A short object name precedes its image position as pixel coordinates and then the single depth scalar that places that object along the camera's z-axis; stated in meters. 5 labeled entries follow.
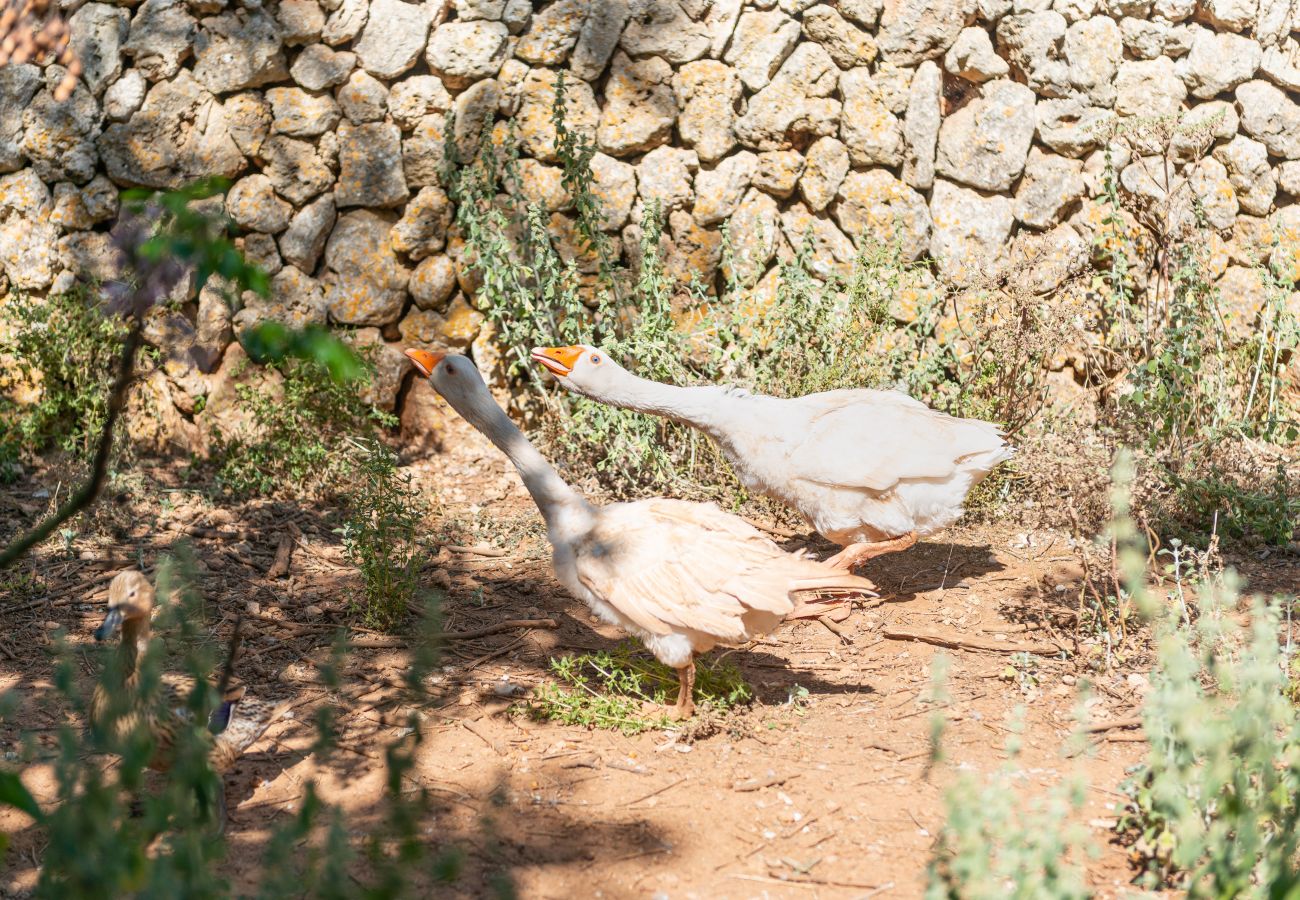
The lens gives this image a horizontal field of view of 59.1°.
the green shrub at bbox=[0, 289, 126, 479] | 6.66
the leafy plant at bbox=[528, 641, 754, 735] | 4.46
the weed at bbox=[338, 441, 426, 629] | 5.23
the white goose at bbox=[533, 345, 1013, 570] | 5.31
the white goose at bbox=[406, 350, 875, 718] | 4.17
